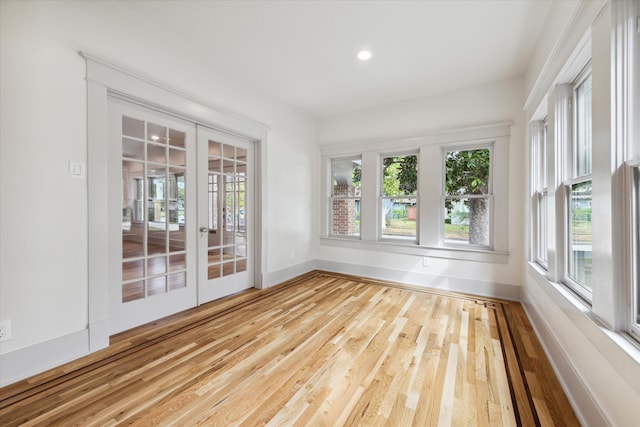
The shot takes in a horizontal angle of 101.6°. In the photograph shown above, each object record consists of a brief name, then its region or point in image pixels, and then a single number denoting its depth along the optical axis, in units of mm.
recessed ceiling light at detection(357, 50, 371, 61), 2918
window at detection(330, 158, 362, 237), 4801
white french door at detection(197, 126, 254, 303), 3156
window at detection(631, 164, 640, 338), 1199
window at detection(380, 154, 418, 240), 4238
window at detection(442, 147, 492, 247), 3729
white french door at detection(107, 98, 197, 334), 2377
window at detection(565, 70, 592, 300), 1813
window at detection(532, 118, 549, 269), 2776
